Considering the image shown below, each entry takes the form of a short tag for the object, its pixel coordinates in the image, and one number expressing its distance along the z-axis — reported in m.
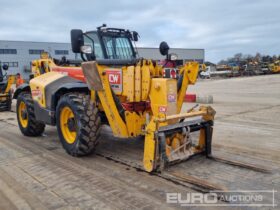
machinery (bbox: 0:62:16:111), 9.75
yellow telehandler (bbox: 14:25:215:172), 3.55
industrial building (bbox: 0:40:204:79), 40.22
